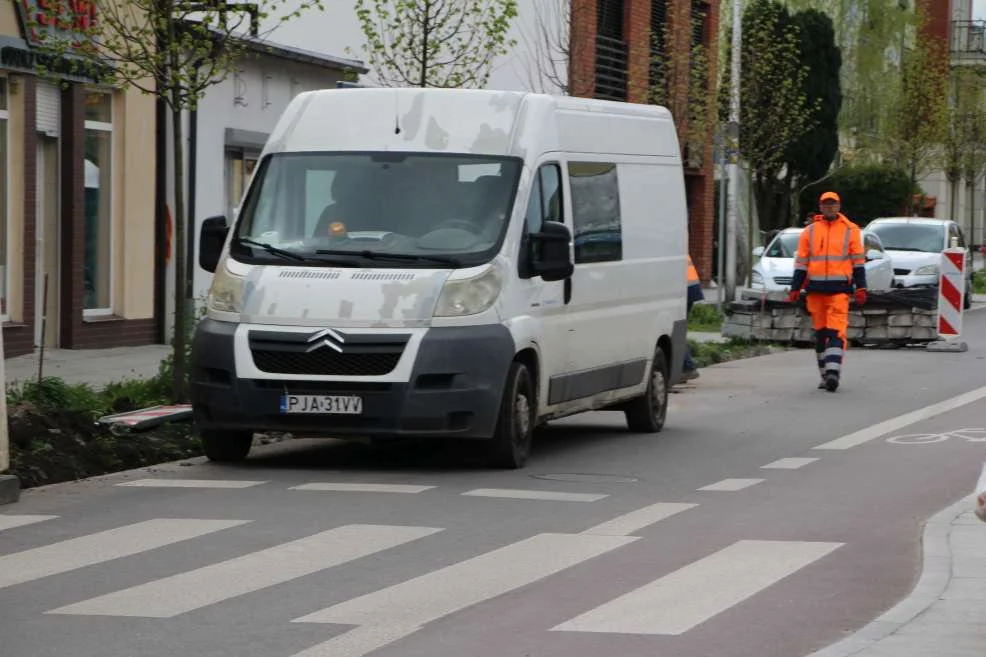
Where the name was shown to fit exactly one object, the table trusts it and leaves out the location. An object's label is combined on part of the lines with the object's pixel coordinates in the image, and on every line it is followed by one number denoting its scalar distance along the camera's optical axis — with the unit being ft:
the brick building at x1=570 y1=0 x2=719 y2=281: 117.19
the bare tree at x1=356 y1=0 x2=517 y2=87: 72.30
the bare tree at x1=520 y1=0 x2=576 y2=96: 109.81
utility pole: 122.21
